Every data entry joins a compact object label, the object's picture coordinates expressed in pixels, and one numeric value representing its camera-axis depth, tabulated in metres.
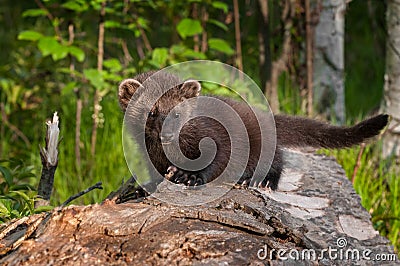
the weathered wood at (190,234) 4.21
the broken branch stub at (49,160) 6.32
